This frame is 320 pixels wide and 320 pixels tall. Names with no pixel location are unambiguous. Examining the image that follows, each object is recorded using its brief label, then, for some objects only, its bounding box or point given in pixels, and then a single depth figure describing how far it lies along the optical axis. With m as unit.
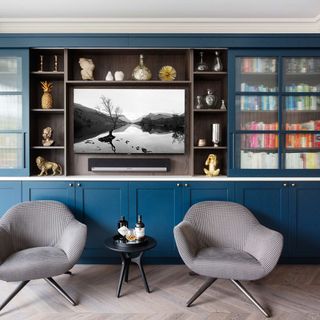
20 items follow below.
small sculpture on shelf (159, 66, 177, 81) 3.41
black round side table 2.60
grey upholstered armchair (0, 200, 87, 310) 2.39
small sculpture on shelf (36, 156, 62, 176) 3.34
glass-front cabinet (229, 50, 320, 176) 3.24
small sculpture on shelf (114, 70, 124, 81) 3.34
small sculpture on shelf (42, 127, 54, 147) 3.40
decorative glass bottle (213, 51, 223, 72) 3.33
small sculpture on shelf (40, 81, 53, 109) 3.38
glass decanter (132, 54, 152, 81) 3.31
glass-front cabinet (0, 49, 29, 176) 3.22
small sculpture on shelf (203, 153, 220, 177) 3.33
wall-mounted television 3.46
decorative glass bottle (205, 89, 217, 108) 3.38
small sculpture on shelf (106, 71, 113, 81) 3.34
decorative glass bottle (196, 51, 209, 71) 3.34
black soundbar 3.43
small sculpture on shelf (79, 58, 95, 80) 3.36
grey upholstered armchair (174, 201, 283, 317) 2.40
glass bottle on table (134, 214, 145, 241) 2.74
